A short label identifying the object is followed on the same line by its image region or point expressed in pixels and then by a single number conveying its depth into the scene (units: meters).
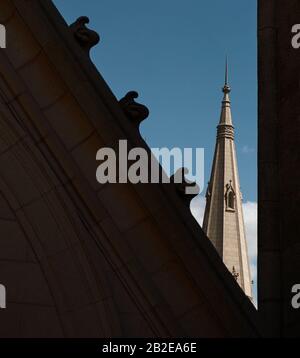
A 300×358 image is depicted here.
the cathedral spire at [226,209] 89.17
